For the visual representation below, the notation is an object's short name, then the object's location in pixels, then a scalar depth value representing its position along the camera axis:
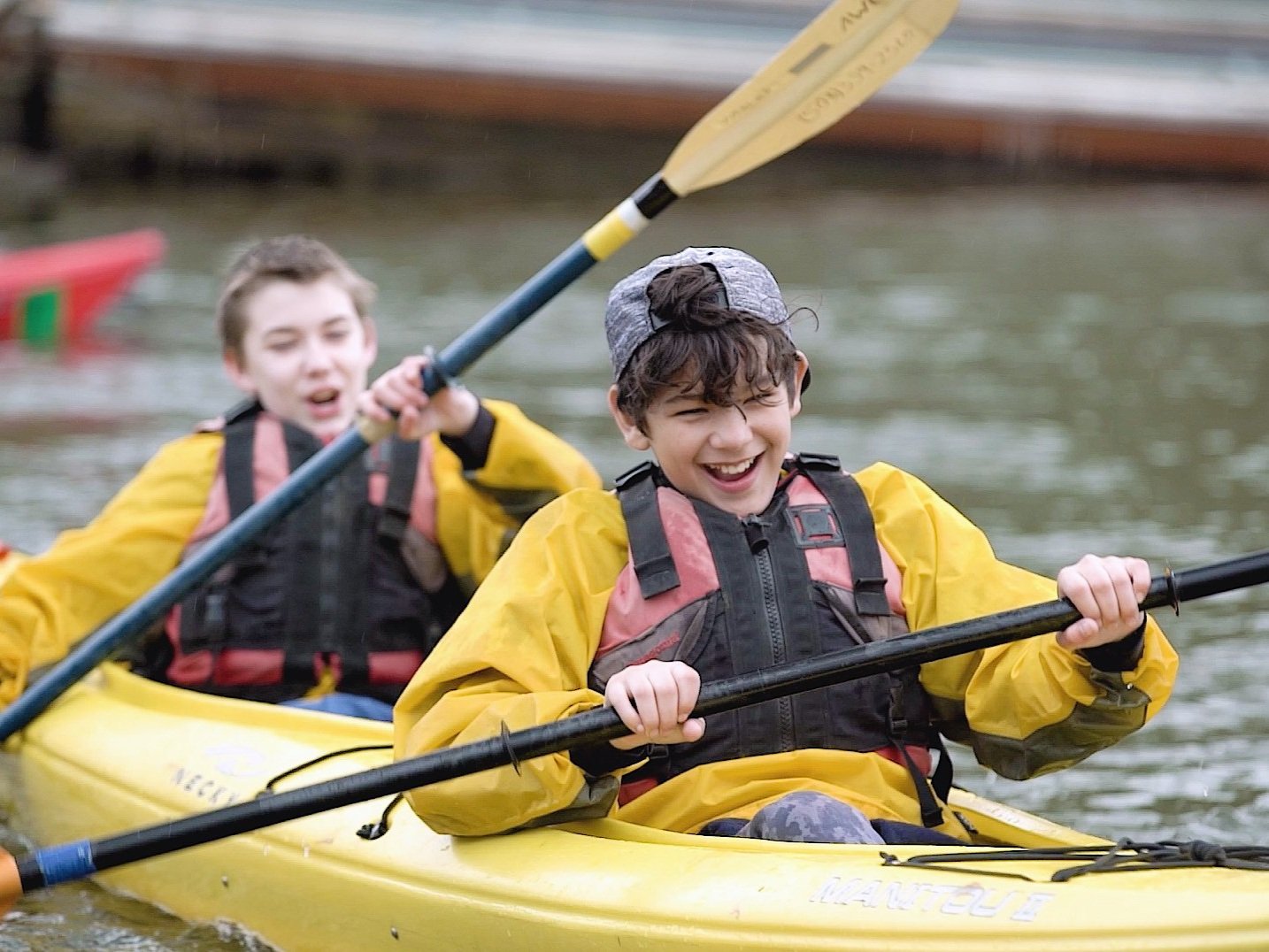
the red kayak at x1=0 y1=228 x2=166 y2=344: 16.25
